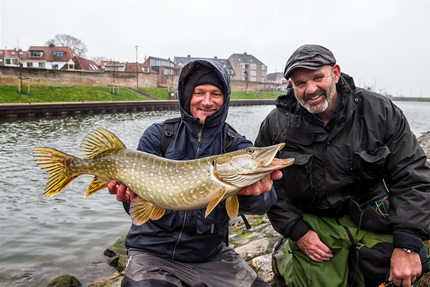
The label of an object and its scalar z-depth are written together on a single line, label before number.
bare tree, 73.44
